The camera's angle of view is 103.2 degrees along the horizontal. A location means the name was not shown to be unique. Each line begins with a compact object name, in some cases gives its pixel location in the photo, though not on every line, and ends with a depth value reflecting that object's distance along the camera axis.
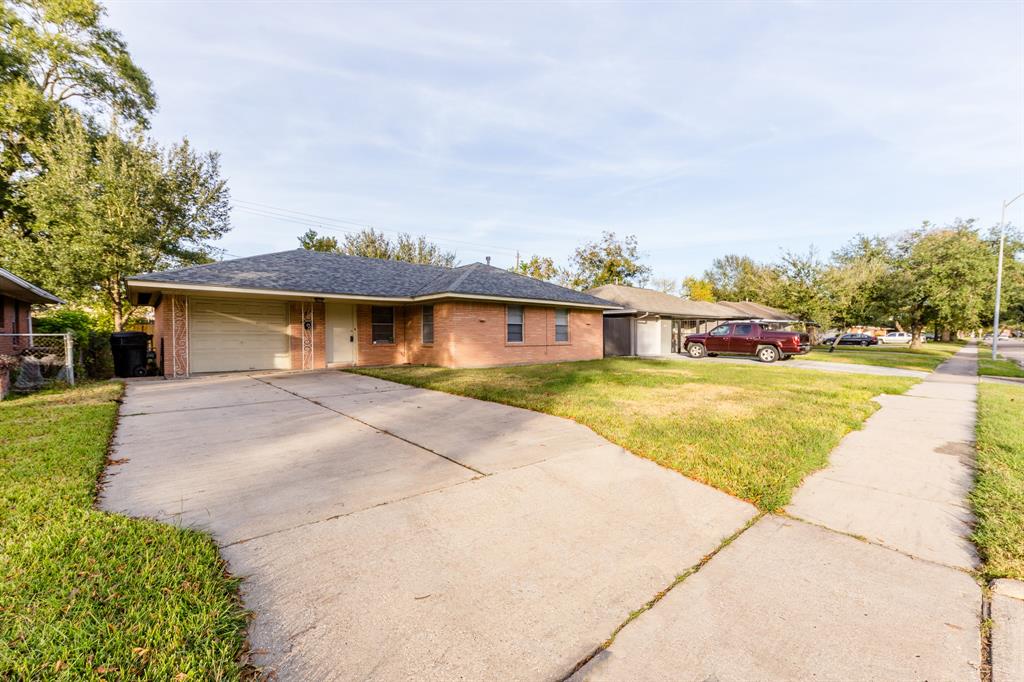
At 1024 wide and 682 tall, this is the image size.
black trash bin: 11.92
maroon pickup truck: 17.80
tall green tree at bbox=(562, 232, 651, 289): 37.22
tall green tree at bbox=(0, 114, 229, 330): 15.13
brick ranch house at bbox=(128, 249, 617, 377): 12.20
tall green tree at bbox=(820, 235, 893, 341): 29.98
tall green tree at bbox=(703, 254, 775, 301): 35.03
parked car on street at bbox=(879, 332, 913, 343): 47.66
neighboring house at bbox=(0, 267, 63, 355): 10.46
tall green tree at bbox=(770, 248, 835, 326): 30.33
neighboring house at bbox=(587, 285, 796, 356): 21.62
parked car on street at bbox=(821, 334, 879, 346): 39.78
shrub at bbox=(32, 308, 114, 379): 11.59
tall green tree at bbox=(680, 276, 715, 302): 54.03
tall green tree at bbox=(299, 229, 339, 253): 39.84
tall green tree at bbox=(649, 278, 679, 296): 57.41
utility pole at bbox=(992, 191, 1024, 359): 18.45
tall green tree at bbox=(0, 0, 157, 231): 17.00
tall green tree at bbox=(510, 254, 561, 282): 38.72
